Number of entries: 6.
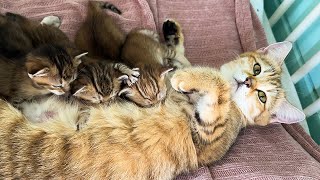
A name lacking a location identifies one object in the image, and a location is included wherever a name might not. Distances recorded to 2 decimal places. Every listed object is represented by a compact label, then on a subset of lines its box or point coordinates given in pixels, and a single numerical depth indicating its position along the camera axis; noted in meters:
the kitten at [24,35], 0.28
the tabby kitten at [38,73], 0.25
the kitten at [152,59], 0.29
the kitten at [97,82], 0.28
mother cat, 0.25
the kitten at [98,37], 0.31
